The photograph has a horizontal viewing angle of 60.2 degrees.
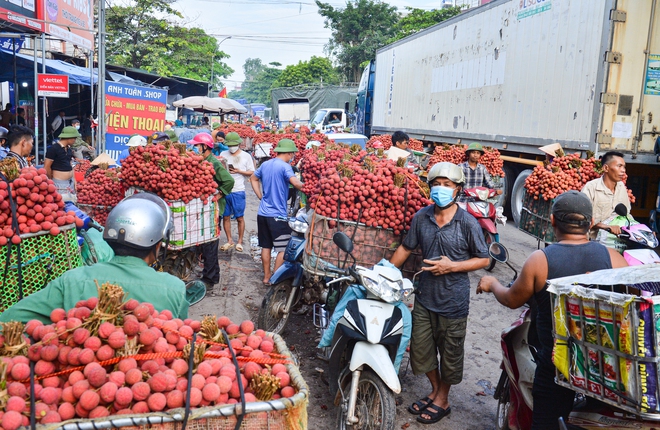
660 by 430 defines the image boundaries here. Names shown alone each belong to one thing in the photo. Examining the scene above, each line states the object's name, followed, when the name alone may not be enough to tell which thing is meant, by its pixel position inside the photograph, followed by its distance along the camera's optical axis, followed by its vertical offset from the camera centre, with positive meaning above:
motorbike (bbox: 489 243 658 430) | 3.51 -1.44
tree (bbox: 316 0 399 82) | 48.50 +9.06
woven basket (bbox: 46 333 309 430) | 1.94 -1.03
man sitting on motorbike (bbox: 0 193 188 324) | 2.69 -0.77
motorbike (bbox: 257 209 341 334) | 5.63 -1.57
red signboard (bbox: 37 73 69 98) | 12.81 +0.73
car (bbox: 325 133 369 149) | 15.55 -0.16
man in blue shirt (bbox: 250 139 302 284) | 7.43 -0.84
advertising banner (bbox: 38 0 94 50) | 14.37 +2.99
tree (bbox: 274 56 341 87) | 62.63 +6.57
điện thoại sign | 10.71 +0.18
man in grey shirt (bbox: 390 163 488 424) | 4.27 -1.05
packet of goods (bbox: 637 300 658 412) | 2.33 -0.88
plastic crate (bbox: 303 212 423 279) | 4.84 -0.95
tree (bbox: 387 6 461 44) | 45.16 +9.39
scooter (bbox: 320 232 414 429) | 3.71 -1.44
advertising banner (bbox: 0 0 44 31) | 11.44 +2.31
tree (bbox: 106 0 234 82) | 33.38 +5.15
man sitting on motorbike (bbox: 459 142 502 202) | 8.77 -0.49
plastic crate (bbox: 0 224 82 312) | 3.83 -1.00
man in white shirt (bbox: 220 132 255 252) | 9.59 -0.92
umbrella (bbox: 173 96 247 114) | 26.92 +1.02
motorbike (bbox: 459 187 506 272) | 7.88 -0.95
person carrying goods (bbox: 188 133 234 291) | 7.36 -1.51
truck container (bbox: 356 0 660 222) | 10.41 +1.34
